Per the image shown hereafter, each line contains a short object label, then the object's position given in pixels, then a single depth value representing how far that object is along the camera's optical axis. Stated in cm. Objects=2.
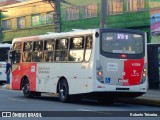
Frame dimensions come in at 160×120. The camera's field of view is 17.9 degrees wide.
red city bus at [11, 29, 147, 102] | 1942
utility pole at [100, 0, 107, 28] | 2586
